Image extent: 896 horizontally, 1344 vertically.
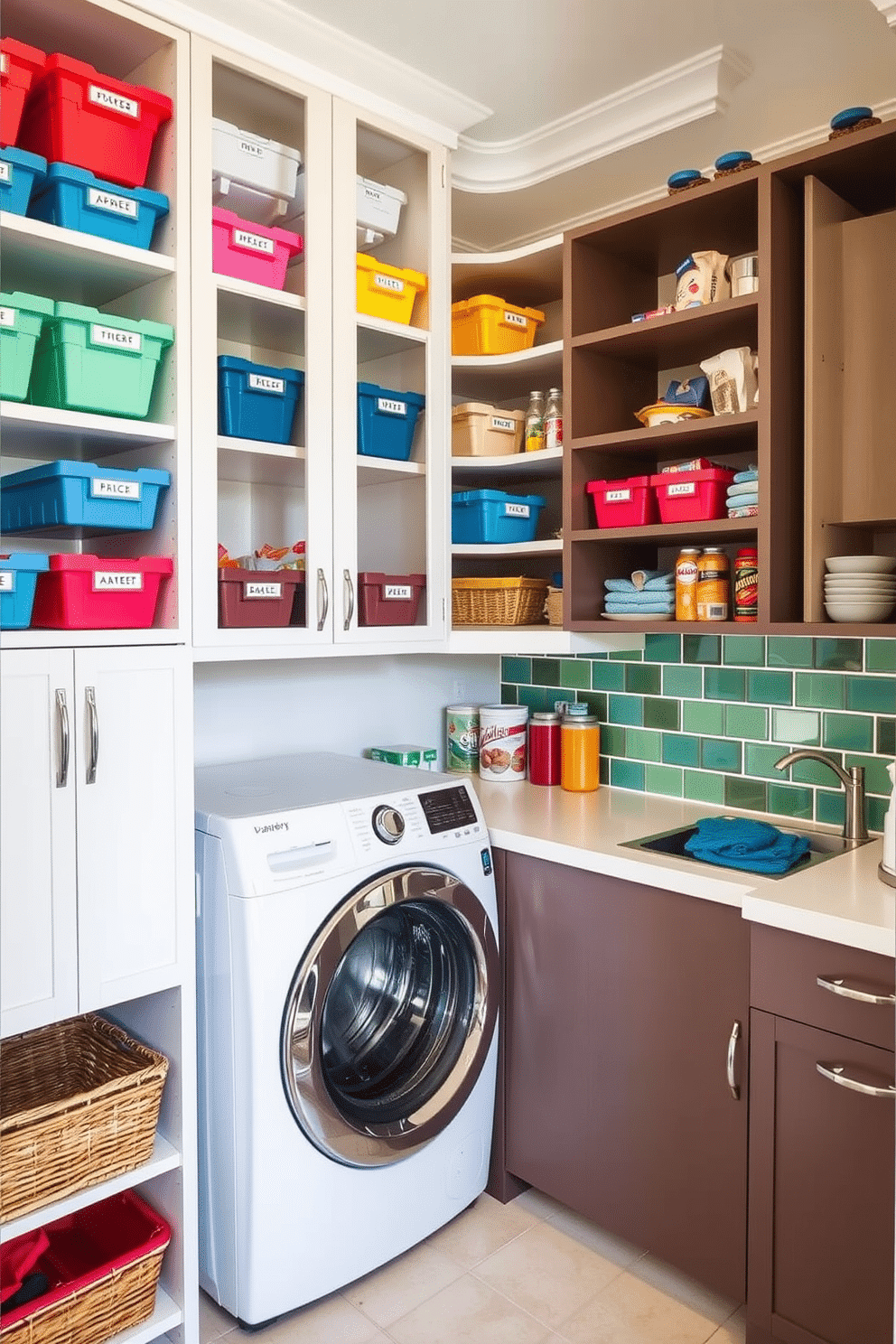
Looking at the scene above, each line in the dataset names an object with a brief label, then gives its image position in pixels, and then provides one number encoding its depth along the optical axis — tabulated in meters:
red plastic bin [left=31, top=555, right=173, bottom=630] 1.78
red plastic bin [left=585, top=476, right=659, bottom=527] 2.42
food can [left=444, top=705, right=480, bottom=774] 3.03
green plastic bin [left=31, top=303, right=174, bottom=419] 1.79
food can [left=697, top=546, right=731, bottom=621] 2.30
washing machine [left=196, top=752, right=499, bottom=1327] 1.93
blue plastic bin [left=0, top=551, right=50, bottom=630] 1.70
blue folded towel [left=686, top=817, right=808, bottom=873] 2.07
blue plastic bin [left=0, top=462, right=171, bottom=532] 1.79
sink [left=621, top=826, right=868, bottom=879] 2.21
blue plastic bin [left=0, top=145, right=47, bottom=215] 1.71
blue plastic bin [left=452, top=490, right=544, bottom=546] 2.68
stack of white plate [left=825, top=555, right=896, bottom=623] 2.05
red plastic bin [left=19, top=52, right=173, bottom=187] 1.77
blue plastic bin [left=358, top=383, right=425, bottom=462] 2.35
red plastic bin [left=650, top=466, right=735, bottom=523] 2.28
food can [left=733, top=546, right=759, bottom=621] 2.21
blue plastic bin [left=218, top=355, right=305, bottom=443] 2.07
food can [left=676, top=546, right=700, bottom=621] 2.35
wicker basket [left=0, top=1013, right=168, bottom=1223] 1.68
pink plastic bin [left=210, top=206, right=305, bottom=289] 2.03
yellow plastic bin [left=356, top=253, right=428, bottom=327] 2.33
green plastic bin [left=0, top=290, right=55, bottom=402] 1.70
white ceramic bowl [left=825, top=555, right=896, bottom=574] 2.06
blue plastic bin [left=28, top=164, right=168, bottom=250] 1.80
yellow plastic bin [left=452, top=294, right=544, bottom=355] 2.68
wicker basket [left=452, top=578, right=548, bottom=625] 2.70
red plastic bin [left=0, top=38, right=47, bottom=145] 1.70
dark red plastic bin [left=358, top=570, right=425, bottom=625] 2.35
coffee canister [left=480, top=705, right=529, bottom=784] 2.95
